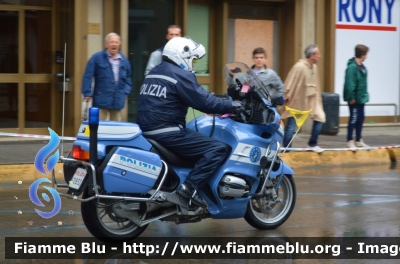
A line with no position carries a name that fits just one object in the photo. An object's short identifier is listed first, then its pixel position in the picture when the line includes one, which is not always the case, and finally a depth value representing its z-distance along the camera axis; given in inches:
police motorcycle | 245.4
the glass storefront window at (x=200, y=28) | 602.2
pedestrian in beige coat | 485.4
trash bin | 609.3
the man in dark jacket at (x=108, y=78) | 444.5
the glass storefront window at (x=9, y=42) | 548.1
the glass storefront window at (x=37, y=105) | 561.0
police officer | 261.1
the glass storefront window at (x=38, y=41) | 556.4
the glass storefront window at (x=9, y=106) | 552.7
